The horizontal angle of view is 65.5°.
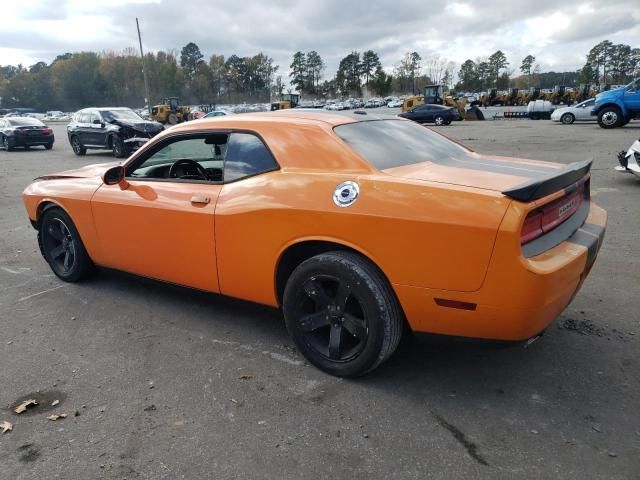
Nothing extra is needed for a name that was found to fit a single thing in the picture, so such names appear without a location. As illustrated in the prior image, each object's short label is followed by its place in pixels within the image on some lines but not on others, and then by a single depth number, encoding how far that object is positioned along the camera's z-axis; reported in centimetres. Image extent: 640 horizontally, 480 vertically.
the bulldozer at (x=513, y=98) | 5259
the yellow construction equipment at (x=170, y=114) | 4128
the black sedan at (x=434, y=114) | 3120
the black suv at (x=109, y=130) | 1677
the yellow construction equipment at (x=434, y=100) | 3656
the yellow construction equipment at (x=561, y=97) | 4922
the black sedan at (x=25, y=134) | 2042
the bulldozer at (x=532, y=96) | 5135
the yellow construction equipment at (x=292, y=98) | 5010
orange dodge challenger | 243
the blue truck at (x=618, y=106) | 2147
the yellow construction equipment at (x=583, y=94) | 4897
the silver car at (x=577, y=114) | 2747
